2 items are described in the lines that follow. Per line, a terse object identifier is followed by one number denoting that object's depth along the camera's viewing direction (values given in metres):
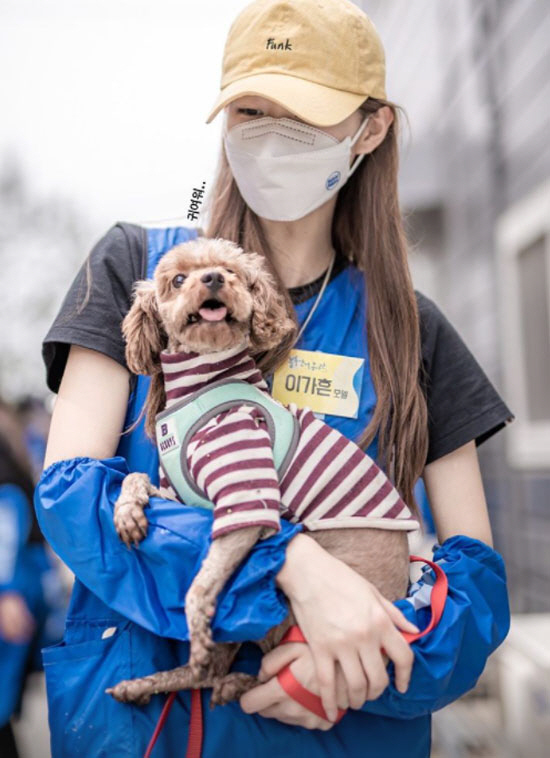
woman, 1.59
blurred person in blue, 3.49
